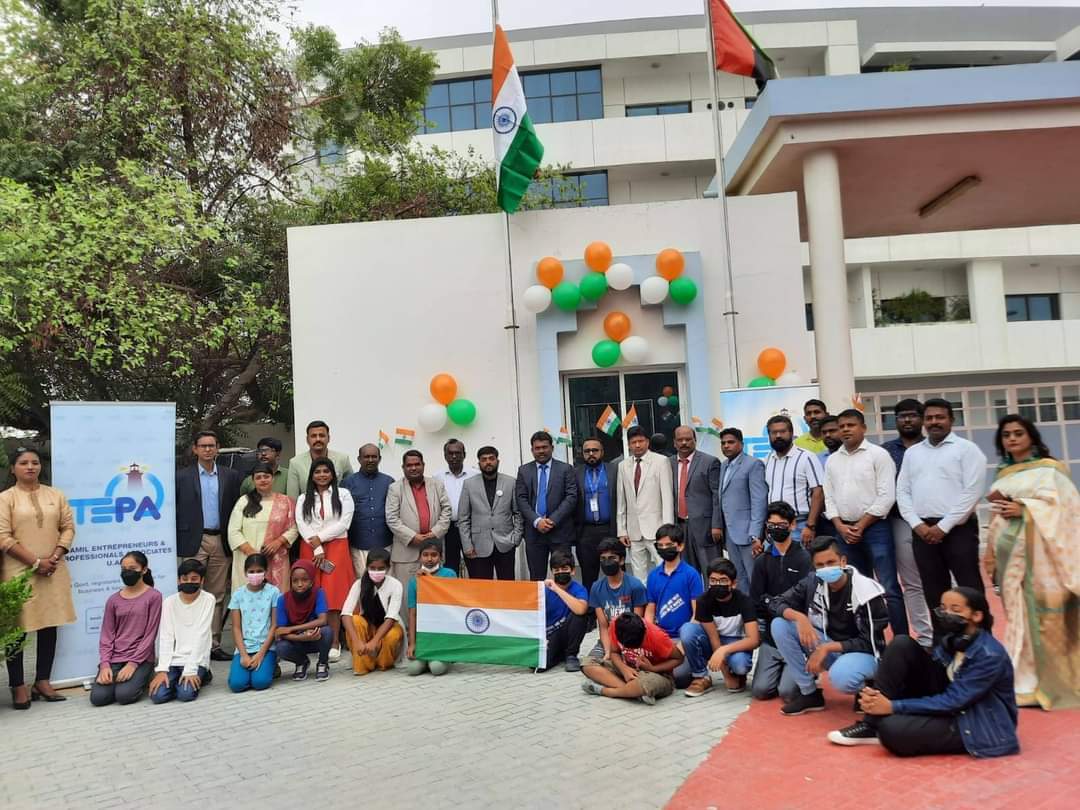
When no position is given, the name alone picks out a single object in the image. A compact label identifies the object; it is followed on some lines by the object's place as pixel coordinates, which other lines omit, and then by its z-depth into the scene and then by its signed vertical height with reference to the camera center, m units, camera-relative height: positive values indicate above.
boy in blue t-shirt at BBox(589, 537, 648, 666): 6.10 -1.01
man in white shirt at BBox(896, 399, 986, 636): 5.61 -0.44
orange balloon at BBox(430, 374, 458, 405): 9.50 +0.77
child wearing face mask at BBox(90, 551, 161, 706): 6.30 -1.20
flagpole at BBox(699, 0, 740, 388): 9.38 +1.63
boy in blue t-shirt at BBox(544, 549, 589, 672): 6.42 -1.22
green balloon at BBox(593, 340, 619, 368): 9.45 +1.04
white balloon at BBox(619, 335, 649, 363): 9.38 +1.07
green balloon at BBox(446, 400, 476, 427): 9.40 +0.50
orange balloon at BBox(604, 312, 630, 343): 9.50 +1.34
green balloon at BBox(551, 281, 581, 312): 9.36 +1.68
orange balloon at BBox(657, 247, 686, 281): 9.38 +1.96
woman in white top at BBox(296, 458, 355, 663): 7.19 -0.56
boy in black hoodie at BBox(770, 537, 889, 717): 4.90 -1.11
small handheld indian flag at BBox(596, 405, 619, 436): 9.21 +0.31
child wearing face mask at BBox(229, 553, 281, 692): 6.41 -1.19
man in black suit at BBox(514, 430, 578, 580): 7.47 -0.41
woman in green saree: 4.93 -0.80
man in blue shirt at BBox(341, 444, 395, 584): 7.56 -0.40
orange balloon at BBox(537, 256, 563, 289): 9.46 +1.97
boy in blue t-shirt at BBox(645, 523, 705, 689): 6.01 -0.98
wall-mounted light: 10.99 +3.10
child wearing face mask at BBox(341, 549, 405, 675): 6.72 -1.20
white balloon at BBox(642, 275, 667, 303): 9.30 +1.68
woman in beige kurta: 6.45 -0.52
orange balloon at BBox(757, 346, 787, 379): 9.26 +0.83
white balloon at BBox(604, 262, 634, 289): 9.37 +1.86
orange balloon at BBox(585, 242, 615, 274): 9.42 +2.09
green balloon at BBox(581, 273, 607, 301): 9.42 +1.78
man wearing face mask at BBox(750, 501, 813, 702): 5.50 -0.89
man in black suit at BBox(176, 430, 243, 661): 7.48 -0.38
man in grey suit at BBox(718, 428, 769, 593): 6.86 -0.47
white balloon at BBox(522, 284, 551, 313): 9.33 +1.66
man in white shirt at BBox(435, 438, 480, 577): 7.82 -0.25
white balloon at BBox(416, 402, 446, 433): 9.40 +0.46
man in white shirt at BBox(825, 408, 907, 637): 6.02 -0.43
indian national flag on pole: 9.59 +3.52
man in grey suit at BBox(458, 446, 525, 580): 7.55 -0.53
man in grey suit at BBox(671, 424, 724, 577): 7.38 -0.46
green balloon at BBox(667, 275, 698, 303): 9.34 +1.66
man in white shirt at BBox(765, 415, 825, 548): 6.70 -0.26
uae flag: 10.39 +4.76
